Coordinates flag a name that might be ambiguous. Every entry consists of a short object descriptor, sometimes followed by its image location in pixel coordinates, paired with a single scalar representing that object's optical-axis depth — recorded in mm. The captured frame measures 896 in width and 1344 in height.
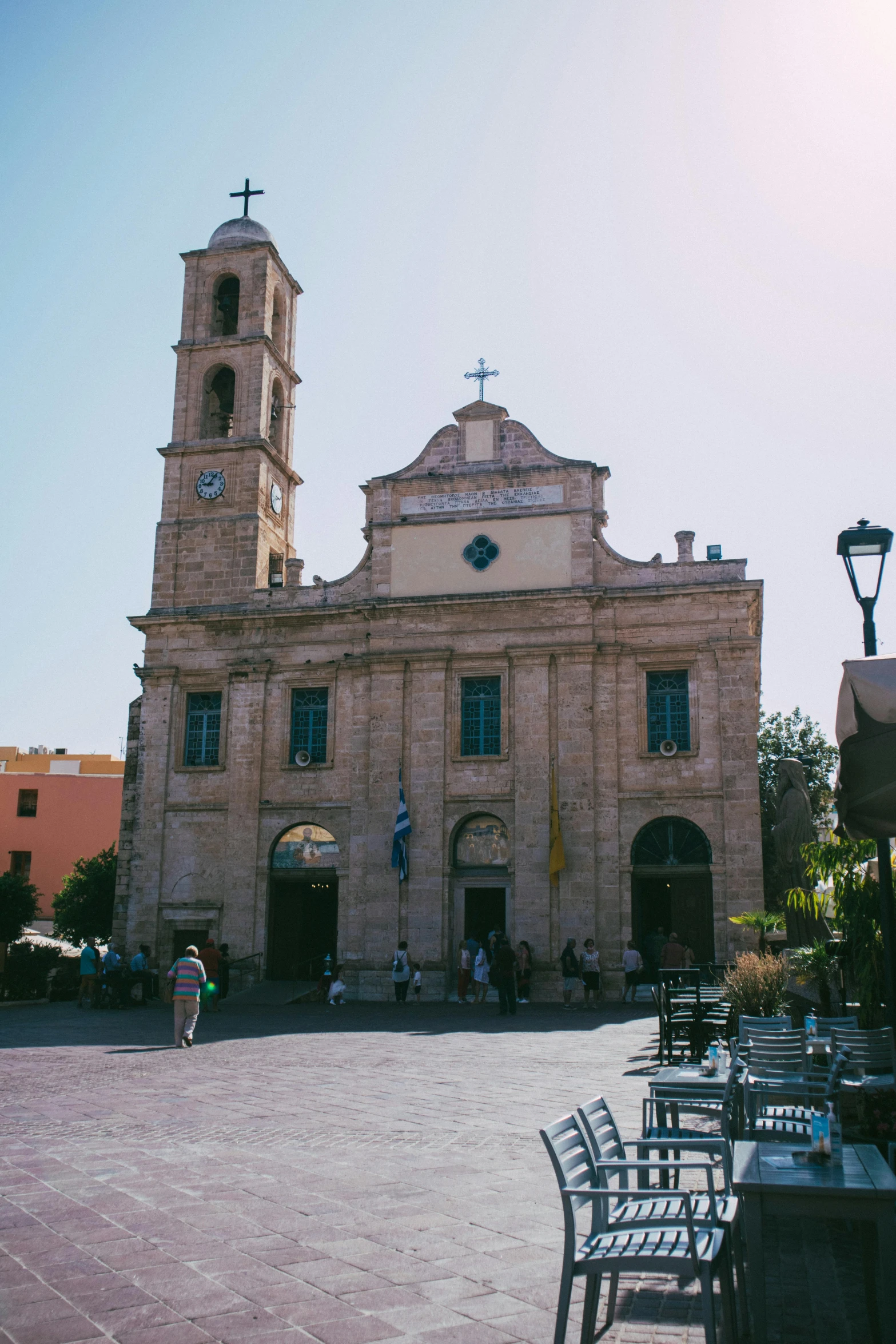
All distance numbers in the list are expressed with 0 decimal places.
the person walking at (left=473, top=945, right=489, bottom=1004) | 22938
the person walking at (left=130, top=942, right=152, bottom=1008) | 23359
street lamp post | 8797
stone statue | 15062
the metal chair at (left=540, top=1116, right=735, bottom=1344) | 4234
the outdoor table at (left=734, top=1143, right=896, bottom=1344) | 4262
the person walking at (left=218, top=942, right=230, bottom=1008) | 23219
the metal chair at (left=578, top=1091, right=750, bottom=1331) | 4875
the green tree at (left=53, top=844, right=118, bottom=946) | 39844
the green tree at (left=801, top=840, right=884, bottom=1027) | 10023
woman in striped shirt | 15094
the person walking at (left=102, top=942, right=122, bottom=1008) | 22438
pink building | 49719
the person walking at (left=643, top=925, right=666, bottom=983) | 23875
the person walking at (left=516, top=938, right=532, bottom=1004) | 23047
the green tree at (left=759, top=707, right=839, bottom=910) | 39406
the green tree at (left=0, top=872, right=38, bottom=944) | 26625
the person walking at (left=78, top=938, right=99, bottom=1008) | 22562
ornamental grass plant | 12172
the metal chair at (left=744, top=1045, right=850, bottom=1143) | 6465
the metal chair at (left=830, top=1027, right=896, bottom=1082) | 8305
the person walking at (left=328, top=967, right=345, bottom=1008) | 23219
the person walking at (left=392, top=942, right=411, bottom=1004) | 23250
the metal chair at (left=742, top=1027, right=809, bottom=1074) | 7980
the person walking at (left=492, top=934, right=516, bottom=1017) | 20422
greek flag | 24391
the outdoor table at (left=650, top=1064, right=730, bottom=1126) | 7133
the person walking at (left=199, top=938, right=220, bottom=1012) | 21312
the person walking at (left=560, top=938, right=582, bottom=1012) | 22141
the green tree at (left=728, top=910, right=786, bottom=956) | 19625
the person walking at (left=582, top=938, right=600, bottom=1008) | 21422
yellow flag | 23516
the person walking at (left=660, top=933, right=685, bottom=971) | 20500
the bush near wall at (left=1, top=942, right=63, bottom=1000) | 23188
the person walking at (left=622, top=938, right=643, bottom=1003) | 22359
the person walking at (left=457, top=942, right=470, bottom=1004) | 23250
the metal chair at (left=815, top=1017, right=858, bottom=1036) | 9562
